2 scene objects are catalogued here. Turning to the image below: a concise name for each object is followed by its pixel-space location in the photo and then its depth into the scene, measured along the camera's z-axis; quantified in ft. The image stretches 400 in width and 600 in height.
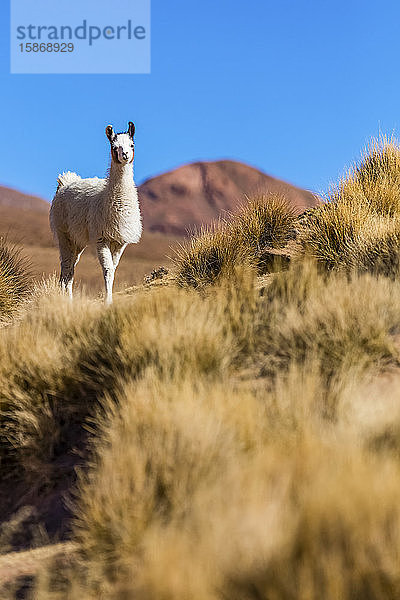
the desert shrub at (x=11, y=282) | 77.77
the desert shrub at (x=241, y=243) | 63.77
